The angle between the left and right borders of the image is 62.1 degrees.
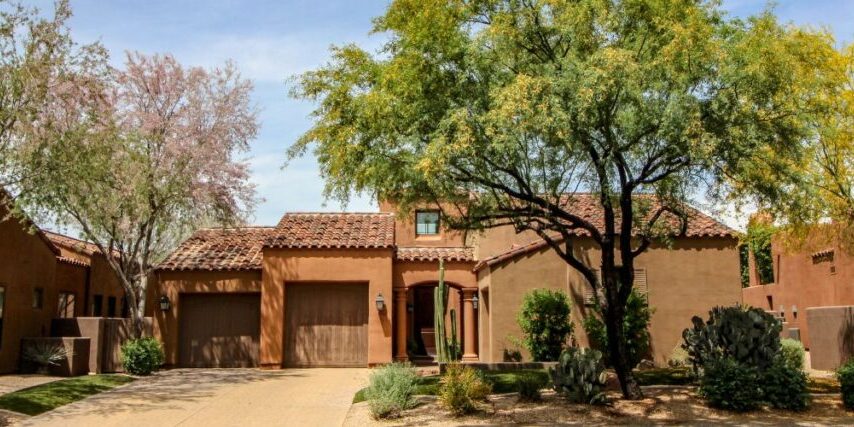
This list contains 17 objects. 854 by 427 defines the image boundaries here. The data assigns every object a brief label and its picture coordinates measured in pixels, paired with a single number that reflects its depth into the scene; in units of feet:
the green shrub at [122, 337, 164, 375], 63.26
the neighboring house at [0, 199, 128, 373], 61.77
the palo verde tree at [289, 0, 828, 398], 37.65
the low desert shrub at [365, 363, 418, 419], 41.04
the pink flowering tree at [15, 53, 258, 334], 52.85
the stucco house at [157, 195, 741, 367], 67.51
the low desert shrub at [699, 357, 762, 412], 41.83
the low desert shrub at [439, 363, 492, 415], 41.32
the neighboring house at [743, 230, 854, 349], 84.48
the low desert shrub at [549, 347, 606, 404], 43.24
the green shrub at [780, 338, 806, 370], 55.57
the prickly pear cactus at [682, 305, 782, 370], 44.14
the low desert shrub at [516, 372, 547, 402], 44.32
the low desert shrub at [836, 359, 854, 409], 42.47
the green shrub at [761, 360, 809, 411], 42.14
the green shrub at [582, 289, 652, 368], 63.98
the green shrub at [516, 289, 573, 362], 63.98
